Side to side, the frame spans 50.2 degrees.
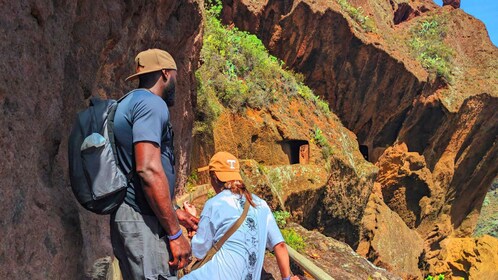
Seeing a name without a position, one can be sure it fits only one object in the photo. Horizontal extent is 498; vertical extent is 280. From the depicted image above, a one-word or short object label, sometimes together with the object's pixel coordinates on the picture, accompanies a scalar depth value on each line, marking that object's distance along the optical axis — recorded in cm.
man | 263
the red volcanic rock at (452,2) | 3172
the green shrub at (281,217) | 949
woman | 311
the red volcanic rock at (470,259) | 2164
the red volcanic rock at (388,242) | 1514
